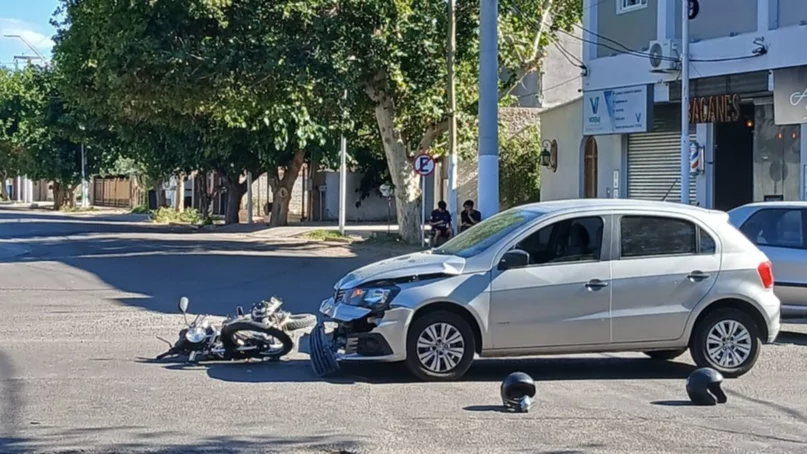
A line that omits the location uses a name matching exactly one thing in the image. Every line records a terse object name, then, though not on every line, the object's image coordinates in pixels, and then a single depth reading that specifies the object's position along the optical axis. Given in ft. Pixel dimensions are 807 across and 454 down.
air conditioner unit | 79.77
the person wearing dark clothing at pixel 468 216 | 76.69
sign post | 92.53
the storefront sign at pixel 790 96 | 70.18
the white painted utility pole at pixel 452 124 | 87.81
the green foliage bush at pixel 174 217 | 171.94
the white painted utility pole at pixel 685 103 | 73.77
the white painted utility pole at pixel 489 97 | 66.05
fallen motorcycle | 35.50
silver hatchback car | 32.27
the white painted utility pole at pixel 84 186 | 215.72
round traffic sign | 92.53
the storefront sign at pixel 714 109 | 76.48
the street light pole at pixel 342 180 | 116.37
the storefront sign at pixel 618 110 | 83.56
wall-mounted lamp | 105.81
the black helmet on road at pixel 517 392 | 28.45
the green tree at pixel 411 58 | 91.15
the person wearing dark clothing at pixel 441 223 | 85.87
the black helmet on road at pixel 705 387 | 29.53
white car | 43.24
